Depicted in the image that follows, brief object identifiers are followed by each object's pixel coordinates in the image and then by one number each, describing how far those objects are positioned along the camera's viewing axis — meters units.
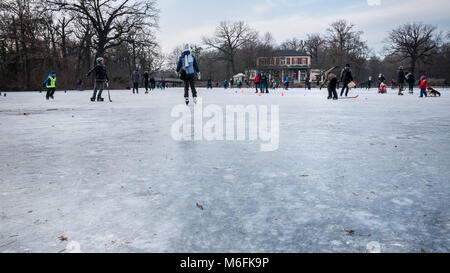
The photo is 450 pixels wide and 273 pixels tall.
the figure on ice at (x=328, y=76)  14.75
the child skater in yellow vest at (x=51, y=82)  16.41
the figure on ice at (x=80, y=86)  35.56
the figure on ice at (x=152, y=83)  39.34
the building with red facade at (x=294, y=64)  92.19
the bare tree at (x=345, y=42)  65.56
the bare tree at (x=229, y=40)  75.69
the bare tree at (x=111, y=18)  36.75
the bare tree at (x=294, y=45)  98.25
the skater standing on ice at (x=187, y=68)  11.27
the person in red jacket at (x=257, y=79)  27.22
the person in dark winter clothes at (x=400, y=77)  21.42
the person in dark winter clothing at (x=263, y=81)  25.92
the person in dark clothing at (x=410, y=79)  24.29
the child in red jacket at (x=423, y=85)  18.30
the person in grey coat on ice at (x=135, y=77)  26.25
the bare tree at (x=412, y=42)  63.44
